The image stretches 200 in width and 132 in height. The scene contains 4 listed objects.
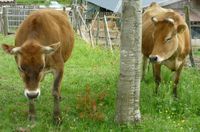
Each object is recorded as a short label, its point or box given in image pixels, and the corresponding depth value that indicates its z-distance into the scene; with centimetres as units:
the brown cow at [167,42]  881
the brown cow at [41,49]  700
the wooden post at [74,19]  2519
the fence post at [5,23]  2453
